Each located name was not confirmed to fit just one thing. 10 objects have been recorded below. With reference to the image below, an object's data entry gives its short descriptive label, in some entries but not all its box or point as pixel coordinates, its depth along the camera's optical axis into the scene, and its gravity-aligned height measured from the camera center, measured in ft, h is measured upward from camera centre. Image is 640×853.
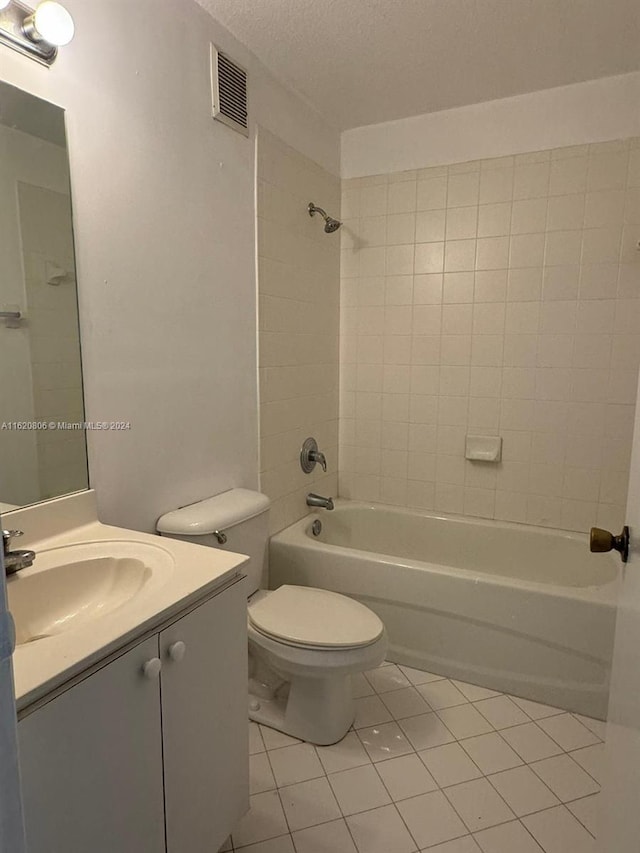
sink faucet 3.44 -1.37
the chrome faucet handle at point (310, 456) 8.07 -1.56
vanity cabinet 2.54 -2.27
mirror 3.86 +0.34
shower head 7.74 +2.10
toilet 5.18 -2.81
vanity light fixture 3.56 +2.30
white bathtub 6.03 -3.13
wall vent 5.66 +2.99
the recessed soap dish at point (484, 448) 8.14 -1.43
